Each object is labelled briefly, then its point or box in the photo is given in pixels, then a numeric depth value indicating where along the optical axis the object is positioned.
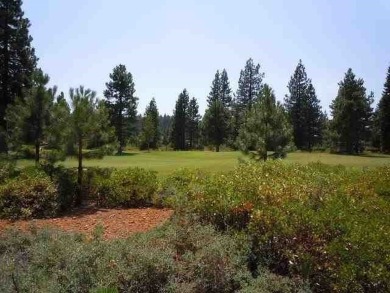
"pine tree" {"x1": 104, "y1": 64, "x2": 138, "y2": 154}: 47.91
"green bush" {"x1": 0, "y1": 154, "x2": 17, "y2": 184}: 13.84
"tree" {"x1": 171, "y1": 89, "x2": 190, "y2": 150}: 67.06
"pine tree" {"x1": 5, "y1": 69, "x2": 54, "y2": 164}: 18.05
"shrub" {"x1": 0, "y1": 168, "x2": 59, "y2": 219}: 11.40
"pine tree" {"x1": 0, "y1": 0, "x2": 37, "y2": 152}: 30.30
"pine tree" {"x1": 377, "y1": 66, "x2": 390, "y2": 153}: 50.19
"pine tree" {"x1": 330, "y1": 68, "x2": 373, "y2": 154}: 50.19
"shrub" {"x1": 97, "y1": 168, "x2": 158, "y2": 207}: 12.59
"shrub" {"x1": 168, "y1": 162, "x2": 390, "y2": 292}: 5.47
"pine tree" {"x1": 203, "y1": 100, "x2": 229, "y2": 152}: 58.41
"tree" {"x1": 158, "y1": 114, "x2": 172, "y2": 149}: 75.59
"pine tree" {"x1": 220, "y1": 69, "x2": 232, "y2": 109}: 69.06
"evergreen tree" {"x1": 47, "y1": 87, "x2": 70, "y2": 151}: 13.40
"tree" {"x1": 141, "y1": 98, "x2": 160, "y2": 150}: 61.00
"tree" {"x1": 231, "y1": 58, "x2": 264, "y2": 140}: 64.69
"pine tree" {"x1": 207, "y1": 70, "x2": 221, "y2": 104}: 69.06
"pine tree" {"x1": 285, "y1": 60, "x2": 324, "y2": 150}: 59.97
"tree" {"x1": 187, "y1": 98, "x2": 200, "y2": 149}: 68.75
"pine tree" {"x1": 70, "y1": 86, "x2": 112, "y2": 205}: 13.28
